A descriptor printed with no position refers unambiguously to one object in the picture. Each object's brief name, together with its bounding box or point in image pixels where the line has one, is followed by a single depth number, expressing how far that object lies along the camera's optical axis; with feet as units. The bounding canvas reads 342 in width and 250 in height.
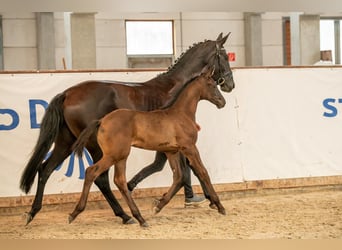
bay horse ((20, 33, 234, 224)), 29.66
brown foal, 27.66
